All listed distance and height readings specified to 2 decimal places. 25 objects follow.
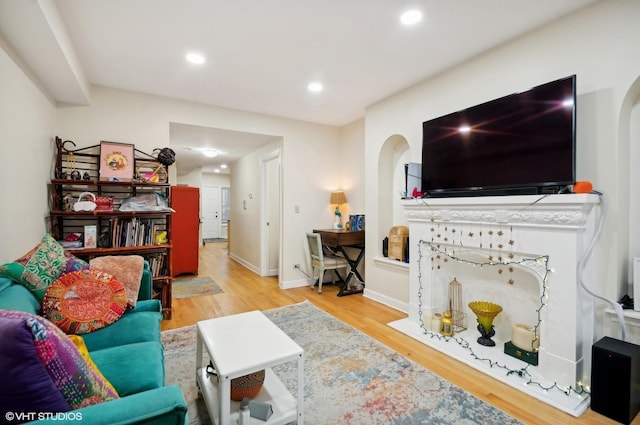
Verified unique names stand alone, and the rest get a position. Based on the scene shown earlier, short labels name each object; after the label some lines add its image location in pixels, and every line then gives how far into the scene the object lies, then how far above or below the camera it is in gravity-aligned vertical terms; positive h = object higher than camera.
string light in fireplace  1.97 -0.48
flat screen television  1.97 +0.51
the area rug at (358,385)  1.71 -1.15
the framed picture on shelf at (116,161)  3.16 +0.53
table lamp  4.64 +0.16
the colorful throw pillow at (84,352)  0.98 -0.52
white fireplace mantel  1.89 -0.51
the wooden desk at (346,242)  4.01 -0.42
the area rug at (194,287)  4.15 -1.13
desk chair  4.09 -0.68
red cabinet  5.24 -0.32
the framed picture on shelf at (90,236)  2.89 -0.25
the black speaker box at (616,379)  1.64 -0.93
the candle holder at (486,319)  2.44 -0.87
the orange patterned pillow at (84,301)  1.64 -0.53
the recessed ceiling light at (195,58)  2.60 +1.35
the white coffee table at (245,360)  1.37 -0.70
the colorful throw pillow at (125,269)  2.11 -0.42
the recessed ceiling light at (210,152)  5.44 +1.07
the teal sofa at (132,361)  0.83 -0.68
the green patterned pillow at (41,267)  1.59 -0.32
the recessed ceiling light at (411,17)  2.06 +1.36
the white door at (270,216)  5.16 -0.09
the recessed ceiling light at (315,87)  3.23 +1.36
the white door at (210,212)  10.31 -0.04
